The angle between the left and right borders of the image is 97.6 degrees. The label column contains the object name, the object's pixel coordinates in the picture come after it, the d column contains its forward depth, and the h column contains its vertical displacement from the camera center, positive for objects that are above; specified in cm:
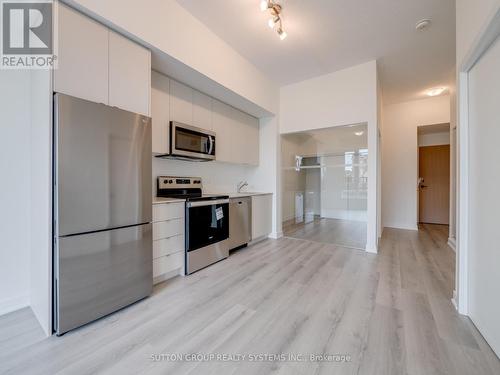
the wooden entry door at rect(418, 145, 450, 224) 548 +7
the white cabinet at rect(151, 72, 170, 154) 247 +88
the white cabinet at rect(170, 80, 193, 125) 268 +107
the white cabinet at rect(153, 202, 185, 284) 217 -56
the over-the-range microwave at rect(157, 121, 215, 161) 260 +56
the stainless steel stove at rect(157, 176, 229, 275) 248 -44
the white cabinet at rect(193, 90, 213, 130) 299 +107
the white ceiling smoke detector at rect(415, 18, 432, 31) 244 +184
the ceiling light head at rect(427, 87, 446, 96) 423 +190
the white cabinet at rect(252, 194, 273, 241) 365 -51
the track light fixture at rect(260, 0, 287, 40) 206 +174
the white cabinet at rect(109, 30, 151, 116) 177 +96
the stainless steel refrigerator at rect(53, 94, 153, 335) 145 -17
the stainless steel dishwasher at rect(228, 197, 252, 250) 315 -54
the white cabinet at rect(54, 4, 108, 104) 150 +94
